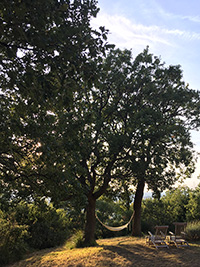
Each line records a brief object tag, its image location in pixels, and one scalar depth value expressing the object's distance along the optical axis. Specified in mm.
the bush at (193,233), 12399
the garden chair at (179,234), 10768
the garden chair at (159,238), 10365
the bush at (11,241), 11802
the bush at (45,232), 14438
